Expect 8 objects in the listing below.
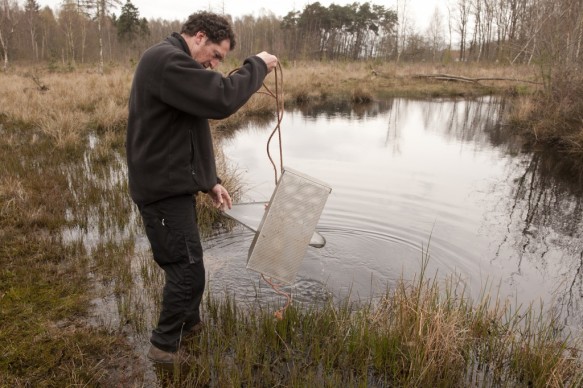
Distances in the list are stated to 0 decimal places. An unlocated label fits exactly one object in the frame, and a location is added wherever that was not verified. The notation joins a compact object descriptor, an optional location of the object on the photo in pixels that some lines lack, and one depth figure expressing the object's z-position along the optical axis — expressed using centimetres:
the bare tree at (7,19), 3295
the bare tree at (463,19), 4619
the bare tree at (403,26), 4012
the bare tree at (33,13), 3523
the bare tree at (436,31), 5704
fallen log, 2450
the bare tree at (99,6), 2398
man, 241
